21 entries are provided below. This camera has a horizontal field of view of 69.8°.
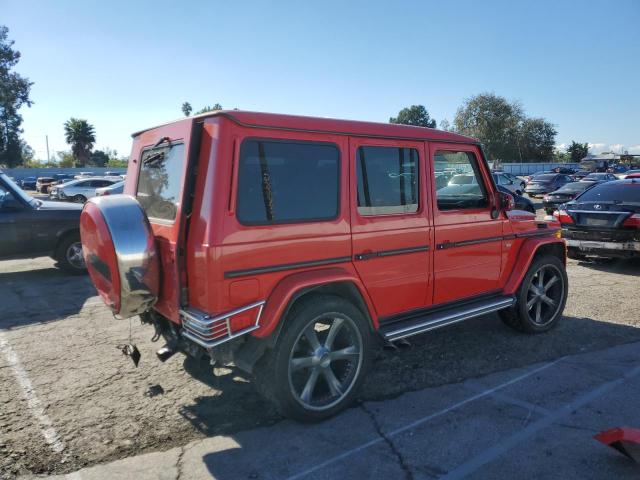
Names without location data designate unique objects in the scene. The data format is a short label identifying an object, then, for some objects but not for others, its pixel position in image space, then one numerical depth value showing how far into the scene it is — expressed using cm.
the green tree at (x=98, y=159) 7350
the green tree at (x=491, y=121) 6303
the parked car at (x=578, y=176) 2833
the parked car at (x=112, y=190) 1492
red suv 288
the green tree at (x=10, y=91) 4174
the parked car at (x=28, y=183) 3975
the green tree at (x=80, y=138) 6769
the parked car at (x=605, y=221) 758
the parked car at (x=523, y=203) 1558
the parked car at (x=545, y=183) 2305
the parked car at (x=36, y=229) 746
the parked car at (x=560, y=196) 1700
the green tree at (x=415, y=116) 10394
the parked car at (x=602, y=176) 2356
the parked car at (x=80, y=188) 2302
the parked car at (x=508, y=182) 2102
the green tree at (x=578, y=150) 7700
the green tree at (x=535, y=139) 6712
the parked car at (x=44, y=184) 3274
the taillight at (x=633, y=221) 749
